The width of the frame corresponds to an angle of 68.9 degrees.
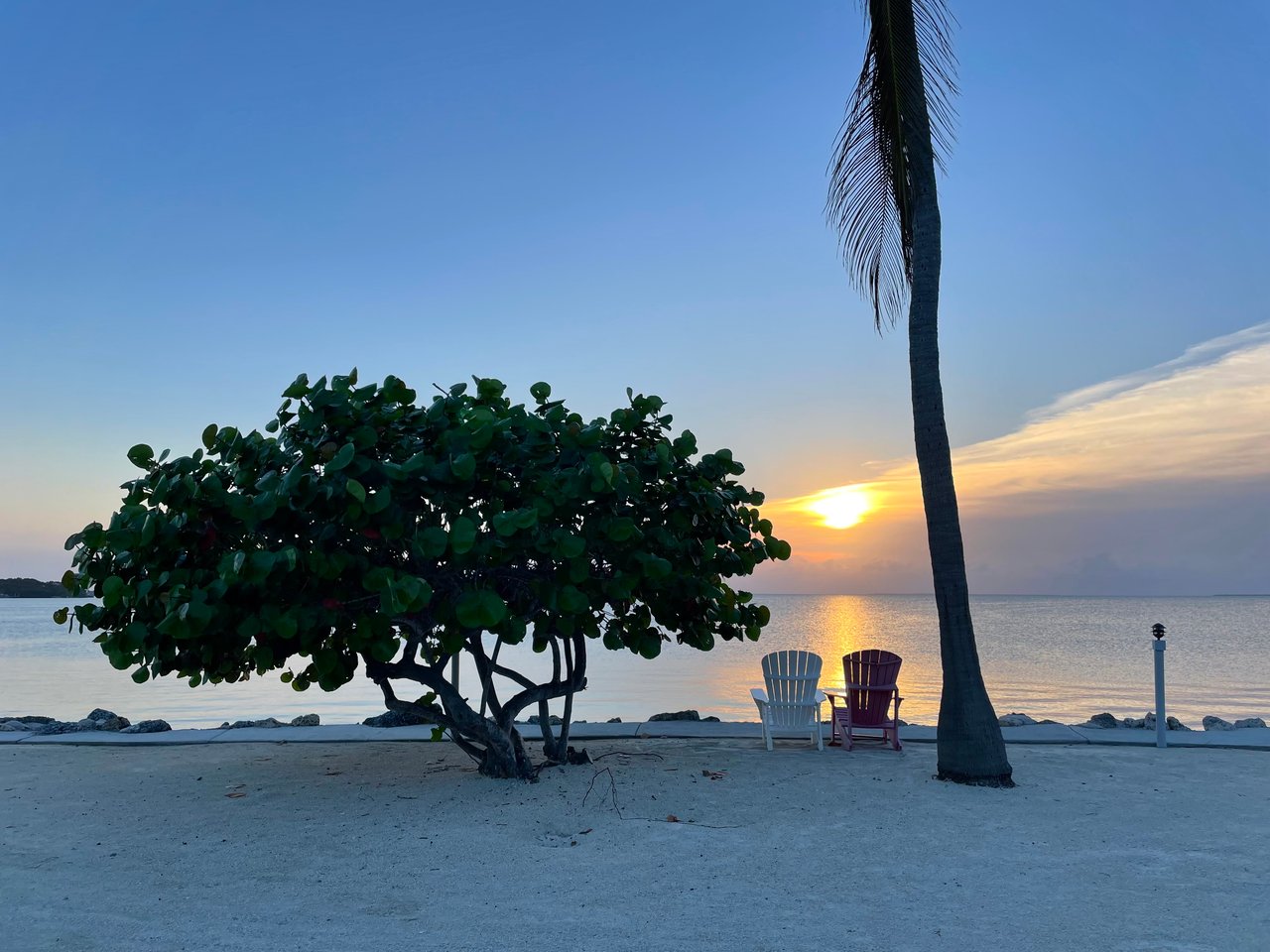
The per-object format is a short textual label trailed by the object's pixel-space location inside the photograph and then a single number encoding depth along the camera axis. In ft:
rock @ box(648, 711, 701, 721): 34.42
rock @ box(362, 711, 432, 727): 32.86
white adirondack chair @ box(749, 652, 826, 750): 28.30
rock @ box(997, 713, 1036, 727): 33.85
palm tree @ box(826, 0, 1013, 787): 23.73
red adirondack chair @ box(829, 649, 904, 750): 27.91
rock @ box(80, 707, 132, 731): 33.91
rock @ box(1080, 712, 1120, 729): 34.56
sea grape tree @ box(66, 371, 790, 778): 19.33
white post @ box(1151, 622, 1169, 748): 28.04
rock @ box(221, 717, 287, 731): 34.94
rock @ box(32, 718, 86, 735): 33.15
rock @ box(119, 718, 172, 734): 32.89
